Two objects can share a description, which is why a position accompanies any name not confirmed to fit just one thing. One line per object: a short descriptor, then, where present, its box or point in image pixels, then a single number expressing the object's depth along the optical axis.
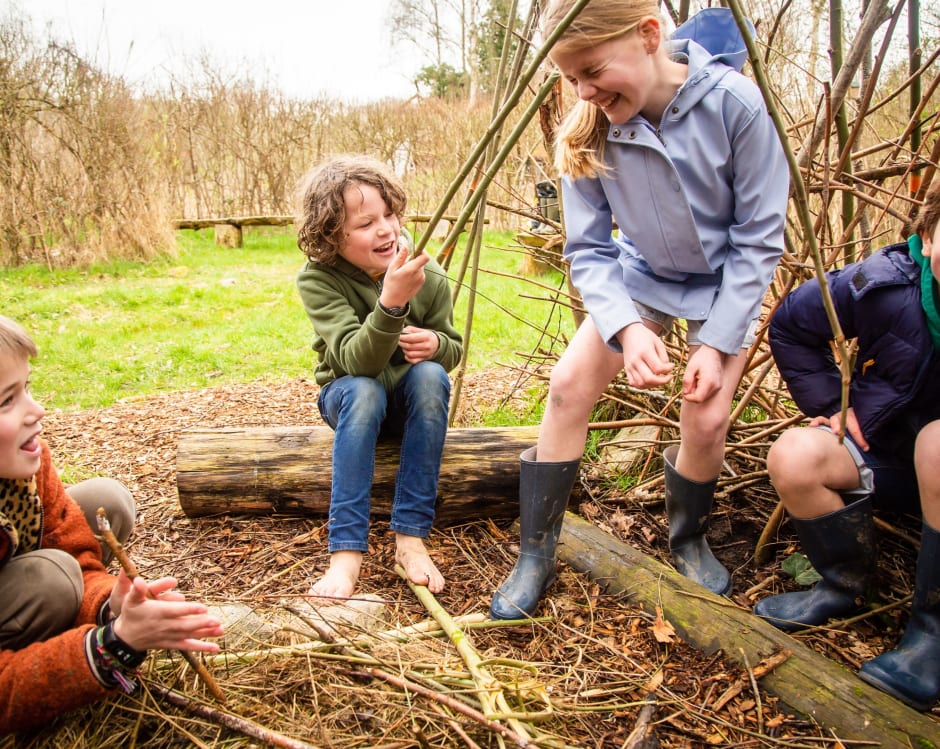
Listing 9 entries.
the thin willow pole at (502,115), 0.89
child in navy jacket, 1.44
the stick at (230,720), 1.15
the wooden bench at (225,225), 9.91
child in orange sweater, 1.12
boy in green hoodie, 1.93
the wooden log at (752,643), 1.31
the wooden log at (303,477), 2.19
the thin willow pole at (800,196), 0.91
